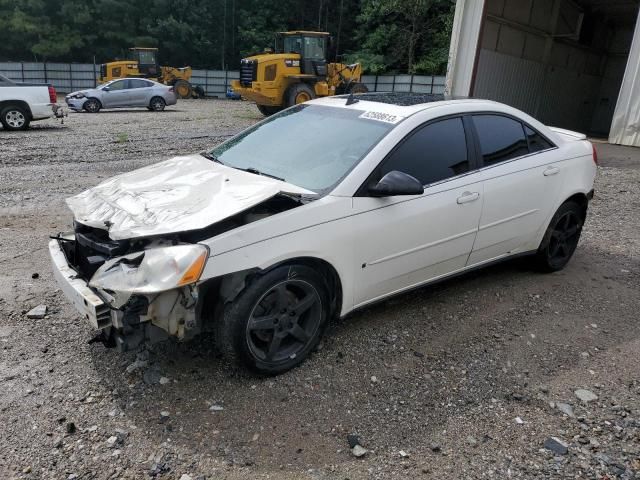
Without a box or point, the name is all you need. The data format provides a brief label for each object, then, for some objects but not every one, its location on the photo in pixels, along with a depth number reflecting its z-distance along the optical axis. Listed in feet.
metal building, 45.26
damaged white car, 8.91
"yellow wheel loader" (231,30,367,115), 60.90
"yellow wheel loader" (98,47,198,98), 91.36
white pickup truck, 40.34
